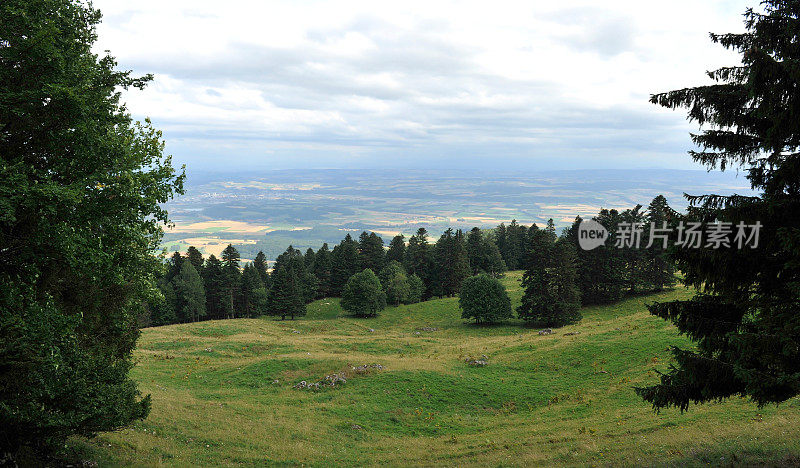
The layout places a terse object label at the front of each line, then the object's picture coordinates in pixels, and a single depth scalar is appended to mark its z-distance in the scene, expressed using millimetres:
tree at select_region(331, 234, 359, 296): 91500
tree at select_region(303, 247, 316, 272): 106044
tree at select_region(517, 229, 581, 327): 56562
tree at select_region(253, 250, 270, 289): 98562
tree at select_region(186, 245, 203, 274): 88875
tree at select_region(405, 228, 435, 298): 95812
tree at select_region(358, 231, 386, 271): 94125
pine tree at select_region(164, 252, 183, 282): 85406
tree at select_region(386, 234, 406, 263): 106500
